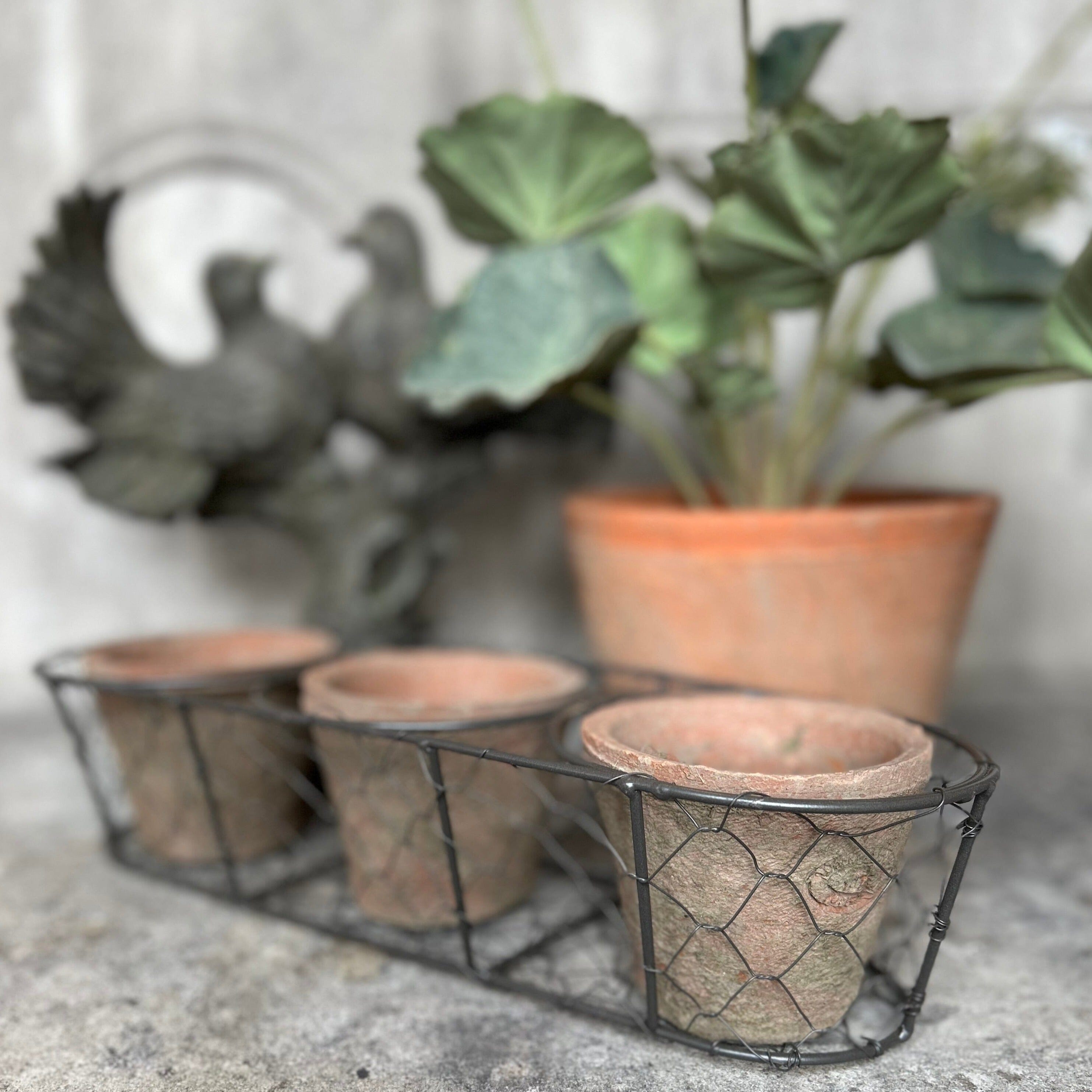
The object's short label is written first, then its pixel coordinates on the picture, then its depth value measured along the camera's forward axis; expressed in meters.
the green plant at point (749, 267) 0.77
